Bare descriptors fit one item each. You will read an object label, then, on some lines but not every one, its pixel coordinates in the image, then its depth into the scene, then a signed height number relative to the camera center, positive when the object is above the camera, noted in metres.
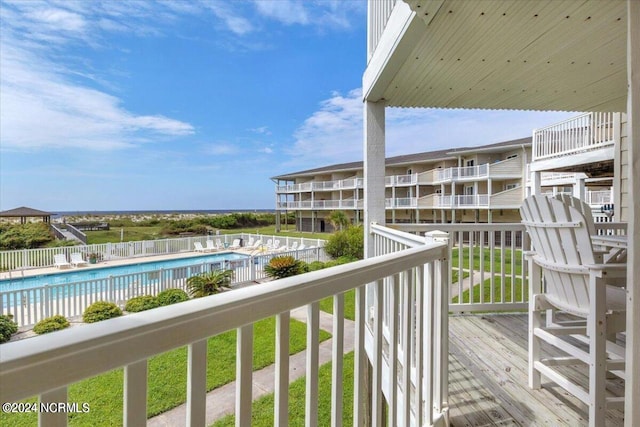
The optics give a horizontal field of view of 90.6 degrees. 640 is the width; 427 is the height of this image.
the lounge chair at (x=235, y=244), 19.60 -2.21
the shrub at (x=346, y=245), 12.80 -1.52
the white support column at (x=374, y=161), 3.57 +0.52
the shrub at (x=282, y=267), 9.58 -1.82
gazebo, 18.80 -0.20
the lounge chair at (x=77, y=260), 12.84 -2.05
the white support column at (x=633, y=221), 1.18 -0.06
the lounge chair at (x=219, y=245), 18.56 -2.16
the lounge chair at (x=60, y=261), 12.54 -2.03
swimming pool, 10.64 -2.47
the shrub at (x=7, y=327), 5.28 -2.03
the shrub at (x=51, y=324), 5.39 -1.99
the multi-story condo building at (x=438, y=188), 17.23 +1.20
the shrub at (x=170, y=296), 7.09 -1.99
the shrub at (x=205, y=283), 8.25 -1.98
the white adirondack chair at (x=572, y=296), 1.55 -0.54
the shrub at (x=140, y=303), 6.73 -2.04
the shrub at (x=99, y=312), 5.67 -1.87
